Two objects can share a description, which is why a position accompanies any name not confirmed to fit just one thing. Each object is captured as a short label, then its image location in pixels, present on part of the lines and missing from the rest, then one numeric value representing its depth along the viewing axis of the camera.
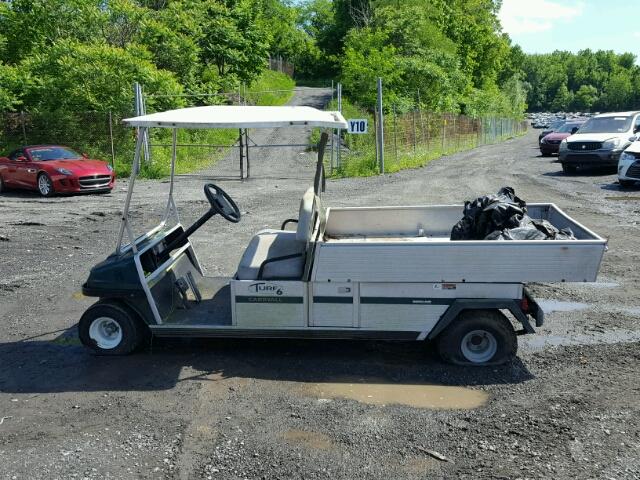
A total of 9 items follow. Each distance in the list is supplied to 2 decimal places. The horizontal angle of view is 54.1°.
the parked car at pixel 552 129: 26.66
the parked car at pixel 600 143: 18.03
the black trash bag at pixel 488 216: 5.65
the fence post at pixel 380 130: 18.90
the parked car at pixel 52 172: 15.29
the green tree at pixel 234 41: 29.62
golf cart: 5.01
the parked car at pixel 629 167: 14.85
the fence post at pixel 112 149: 19.27
